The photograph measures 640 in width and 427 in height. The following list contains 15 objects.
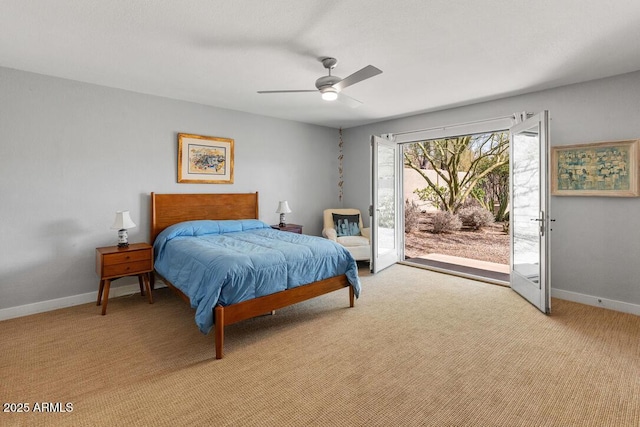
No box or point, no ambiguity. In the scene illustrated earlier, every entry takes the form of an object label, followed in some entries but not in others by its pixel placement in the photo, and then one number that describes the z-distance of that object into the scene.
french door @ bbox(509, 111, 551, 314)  3.33
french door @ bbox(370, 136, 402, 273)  4.84
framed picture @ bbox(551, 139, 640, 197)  3.36
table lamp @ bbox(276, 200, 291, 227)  5.19
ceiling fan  2.75
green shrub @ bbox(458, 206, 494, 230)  8.23
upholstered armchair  5.22
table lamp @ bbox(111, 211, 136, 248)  3.59
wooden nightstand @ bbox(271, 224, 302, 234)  5.06
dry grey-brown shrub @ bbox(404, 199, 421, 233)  8.58
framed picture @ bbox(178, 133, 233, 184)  4.40
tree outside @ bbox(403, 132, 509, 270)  7.66
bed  2.57
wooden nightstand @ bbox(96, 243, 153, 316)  3.36
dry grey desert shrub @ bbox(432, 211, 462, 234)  8.30
